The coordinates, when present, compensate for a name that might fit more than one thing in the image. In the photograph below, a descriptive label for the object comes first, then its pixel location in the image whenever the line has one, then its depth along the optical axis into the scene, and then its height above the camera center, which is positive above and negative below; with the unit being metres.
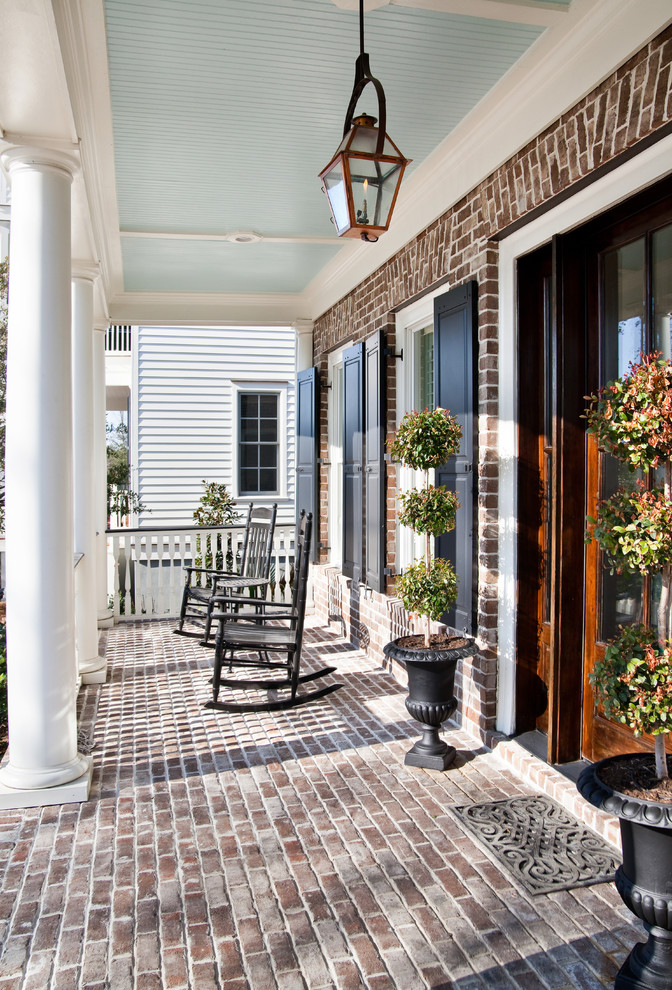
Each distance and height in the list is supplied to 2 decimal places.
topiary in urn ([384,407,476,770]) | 3.43 -0.49
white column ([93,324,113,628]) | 5.86 +0.33
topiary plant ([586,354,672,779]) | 1.95 -0.13
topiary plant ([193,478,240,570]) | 9.38 -0.27
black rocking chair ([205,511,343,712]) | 4.16 -0.94
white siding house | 10.29 +1.05
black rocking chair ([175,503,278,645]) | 5.87 -0.71
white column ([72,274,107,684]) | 4.68 +0.08
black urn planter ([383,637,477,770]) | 3.40 -1.01
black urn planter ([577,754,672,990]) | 1.87 -1.05
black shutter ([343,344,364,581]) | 5.73 +0.27
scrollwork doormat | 2.52 -1.35
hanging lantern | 2.48 +1.12
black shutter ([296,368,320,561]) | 6.99 +0.45
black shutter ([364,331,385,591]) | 5.25 +0.21
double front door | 2.84 +0.19
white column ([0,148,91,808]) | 3.05 +0.03
